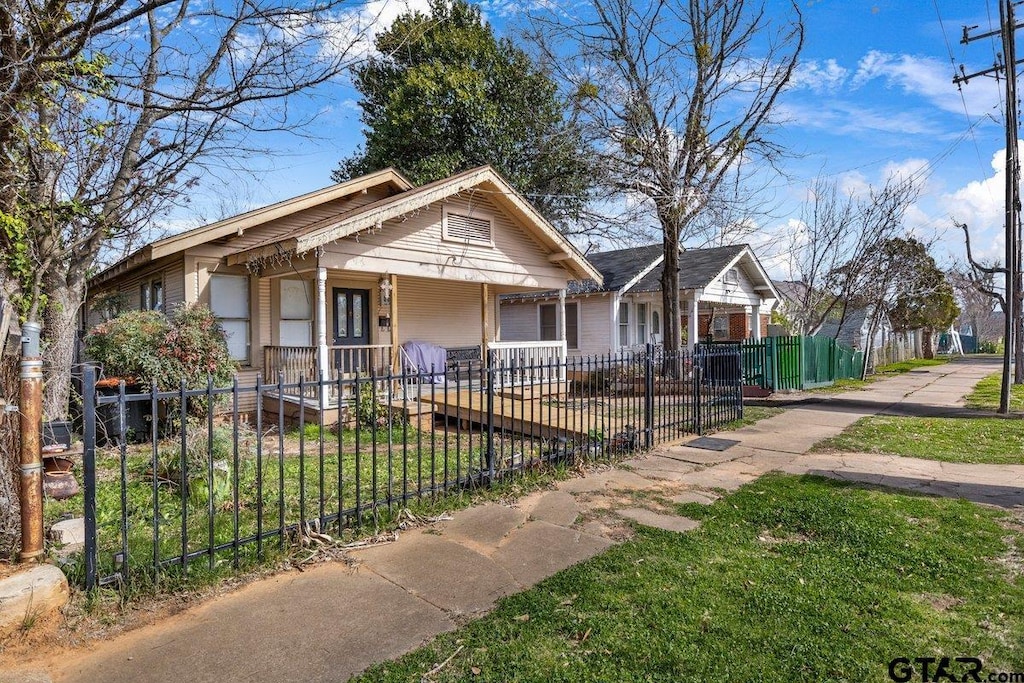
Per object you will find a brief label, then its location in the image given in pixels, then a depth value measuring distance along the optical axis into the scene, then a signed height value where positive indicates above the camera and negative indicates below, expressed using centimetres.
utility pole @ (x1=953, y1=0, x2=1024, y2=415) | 1266 +382
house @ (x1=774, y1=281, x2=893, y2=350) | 3469 +82
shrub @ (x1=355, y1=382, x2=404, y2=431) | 964 -114
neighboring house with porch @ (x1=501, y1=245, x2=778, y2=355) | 2128 +185
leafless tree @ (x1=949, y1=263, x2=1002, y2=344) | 2878 +269
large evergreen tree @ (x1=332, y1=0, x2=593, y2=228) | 2073 +881
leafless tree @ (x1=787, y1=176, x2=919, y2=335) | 1967 +255
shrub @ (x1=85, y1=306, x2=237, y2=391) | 920 +9
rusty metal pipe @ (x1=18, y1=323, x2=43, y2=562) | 343 -60
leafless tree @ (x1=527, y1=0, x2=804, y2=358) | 1565 +637
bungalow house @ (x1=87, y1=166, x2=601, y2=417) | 1085 +181
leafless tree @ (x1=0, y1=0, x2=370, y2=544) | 460 +244
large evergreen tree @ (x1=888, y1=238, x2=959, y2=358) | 2319 +217
